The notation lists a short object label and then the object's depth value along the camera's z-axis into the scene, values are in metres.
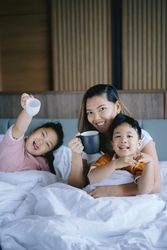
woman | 1.31
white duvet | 1.01
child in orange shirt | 1.23
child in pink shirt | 1.55
